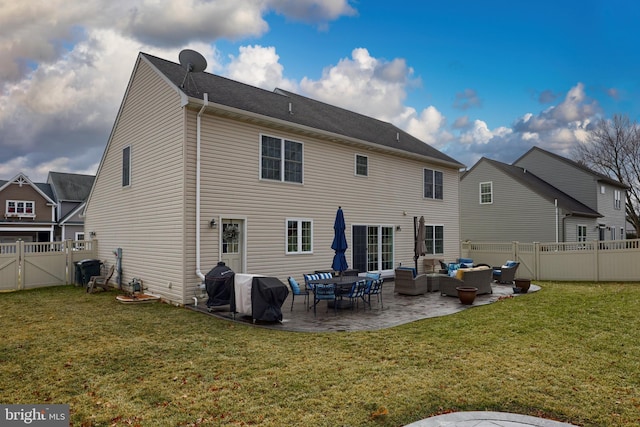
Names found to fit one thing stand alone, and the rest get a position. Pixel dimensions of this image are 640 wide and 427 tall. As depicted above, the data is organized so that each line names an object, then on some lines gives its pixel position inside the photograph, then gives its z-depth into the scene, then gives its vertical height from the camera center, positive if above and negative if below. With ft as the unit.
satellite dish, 37.22 +16.93
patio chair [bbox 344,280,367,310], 30.55 -5.10
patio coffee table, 40.63 -6.07
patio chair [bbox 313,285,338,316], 29.66 -5.11
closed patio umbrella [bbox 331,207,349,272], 34.81 -1.63
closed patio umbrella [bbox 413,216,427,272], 45.39 -1.80
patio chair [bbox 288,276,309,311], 30.71 -4.94
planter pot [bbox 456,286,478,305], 32.71 -5.99
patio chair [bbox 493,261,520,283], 47.88 -5.87
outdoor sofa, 37.14 -5.40
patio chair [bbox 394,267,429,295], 37.91 -5.65
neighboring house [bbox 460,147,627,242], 75.05 +5.51
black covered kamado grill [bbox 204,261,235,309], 29.86 -4.61
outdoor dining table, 29.91 -4.47
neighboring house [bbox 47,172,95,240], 112.06 +8.63
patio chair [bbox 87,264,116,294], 40.24 -5.88
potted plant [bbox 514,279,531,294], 39.01 -6.10
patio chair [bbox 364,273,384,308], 31.32 -4.91
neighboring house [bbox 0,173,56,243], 102.83 +5.26
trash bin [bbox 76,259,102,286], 45.60 -4.95
